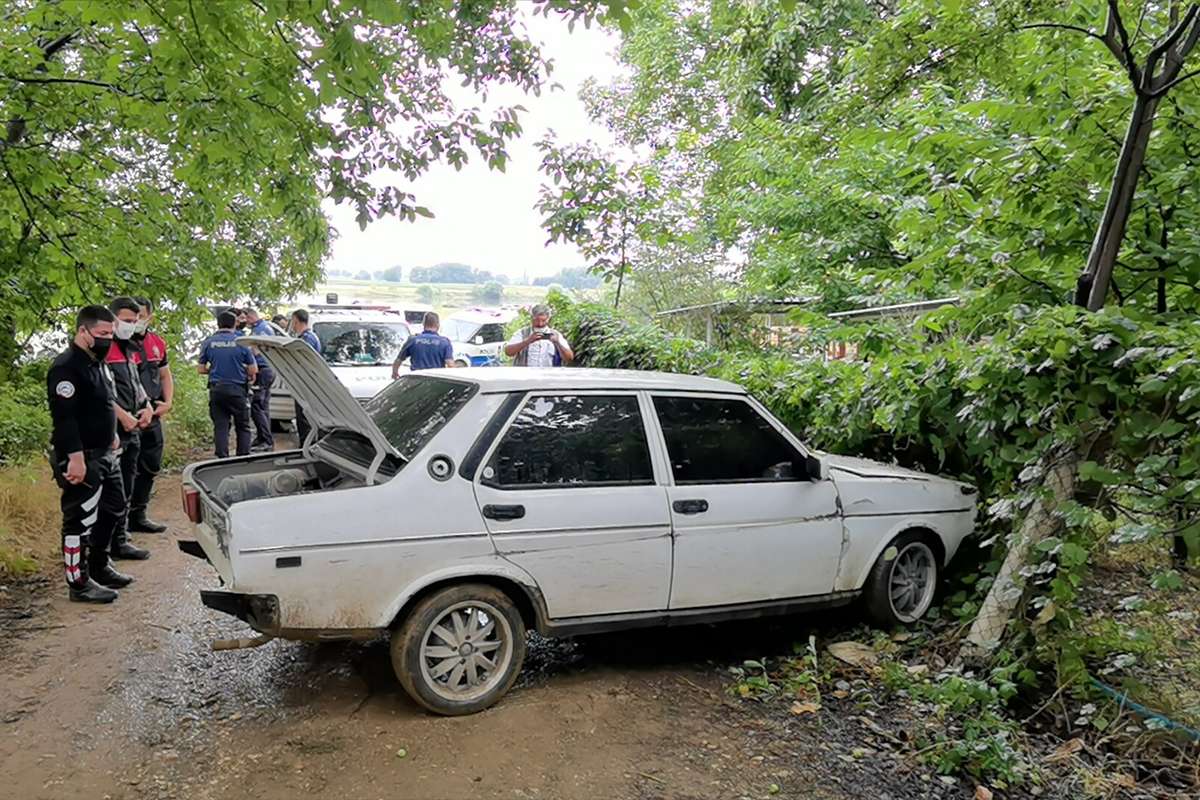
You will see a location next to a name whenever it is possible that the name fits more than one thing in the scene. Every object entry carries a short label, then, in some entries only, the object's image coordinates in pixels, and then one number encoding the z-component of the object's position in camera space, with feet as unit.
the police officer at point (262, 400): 31.78
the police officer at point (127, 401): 18.35
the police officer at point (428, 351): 30.63
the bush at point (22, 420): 25.67
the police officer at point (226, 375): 27.04
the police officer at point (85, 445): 15.61
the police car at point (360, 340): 37.68
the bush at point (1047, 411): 11.41
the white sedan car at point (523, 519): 11.58
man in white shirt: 26.89
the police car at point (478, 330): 56.13
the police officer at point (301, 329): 30.94
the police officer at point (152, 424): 21.34
